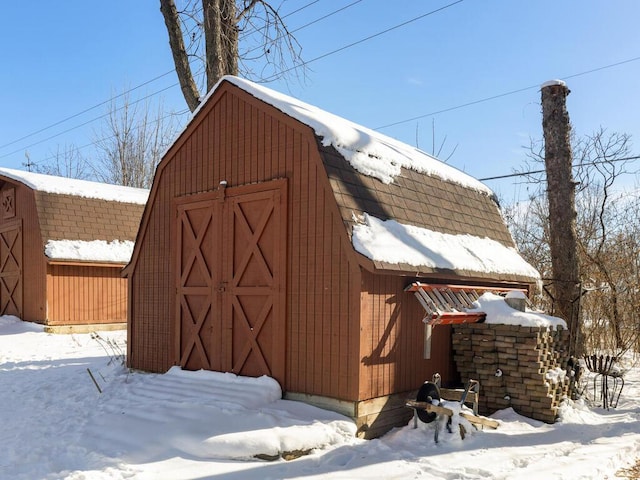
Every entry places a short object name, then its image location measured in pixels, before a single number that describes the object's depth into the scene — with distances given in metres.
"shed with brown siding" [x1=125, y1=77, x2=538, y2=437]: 6.36
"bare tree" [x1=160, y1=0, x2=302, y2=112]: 12.27
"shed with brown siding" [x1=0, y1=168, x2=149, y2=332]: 15.70
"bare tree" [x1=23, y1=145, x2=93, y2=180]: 37.34
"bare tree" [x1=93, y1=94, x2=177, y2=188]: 30.09
